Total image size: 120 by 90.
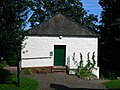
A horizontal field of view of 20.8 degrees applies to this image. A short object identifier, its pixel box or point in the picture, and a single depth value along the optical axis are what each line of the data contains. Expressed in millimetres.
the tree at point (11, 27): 17391
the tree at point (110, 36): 32031
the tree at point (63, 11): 53656
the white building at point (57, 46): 28422
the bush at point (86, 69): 26012
